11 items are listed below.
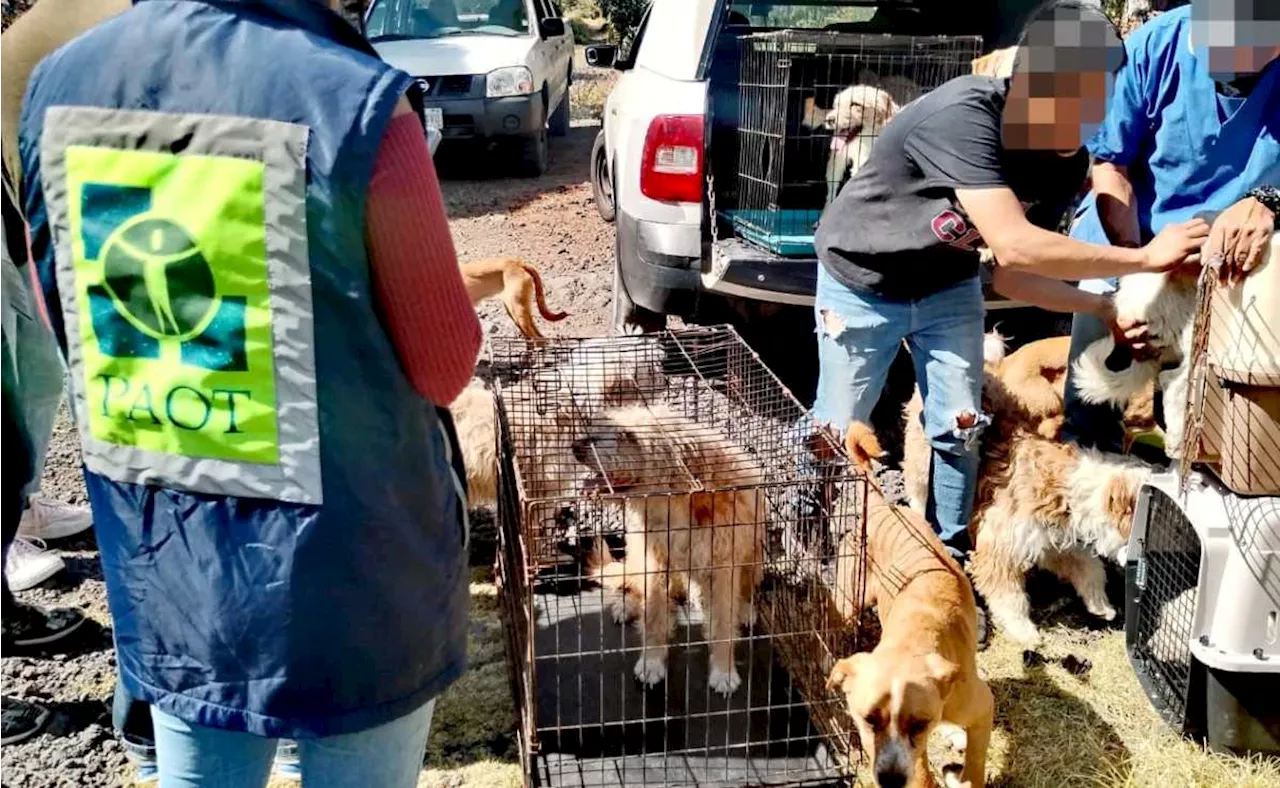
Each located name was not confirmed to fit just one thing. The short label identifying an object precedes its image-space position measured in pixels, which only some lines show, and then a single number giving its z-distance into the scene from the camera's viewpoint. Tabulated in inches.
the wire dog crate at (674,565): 115.4
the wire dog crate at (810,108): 194.7
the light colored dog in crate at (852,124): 196.1
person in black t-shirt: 114.8
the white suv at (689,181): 178.5
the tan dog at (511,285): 234.2
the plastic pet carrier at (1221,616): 109.1
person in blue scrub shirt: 115.0
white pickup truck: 412.8
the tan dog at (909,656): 101.7
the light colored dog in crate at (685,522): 123.1
